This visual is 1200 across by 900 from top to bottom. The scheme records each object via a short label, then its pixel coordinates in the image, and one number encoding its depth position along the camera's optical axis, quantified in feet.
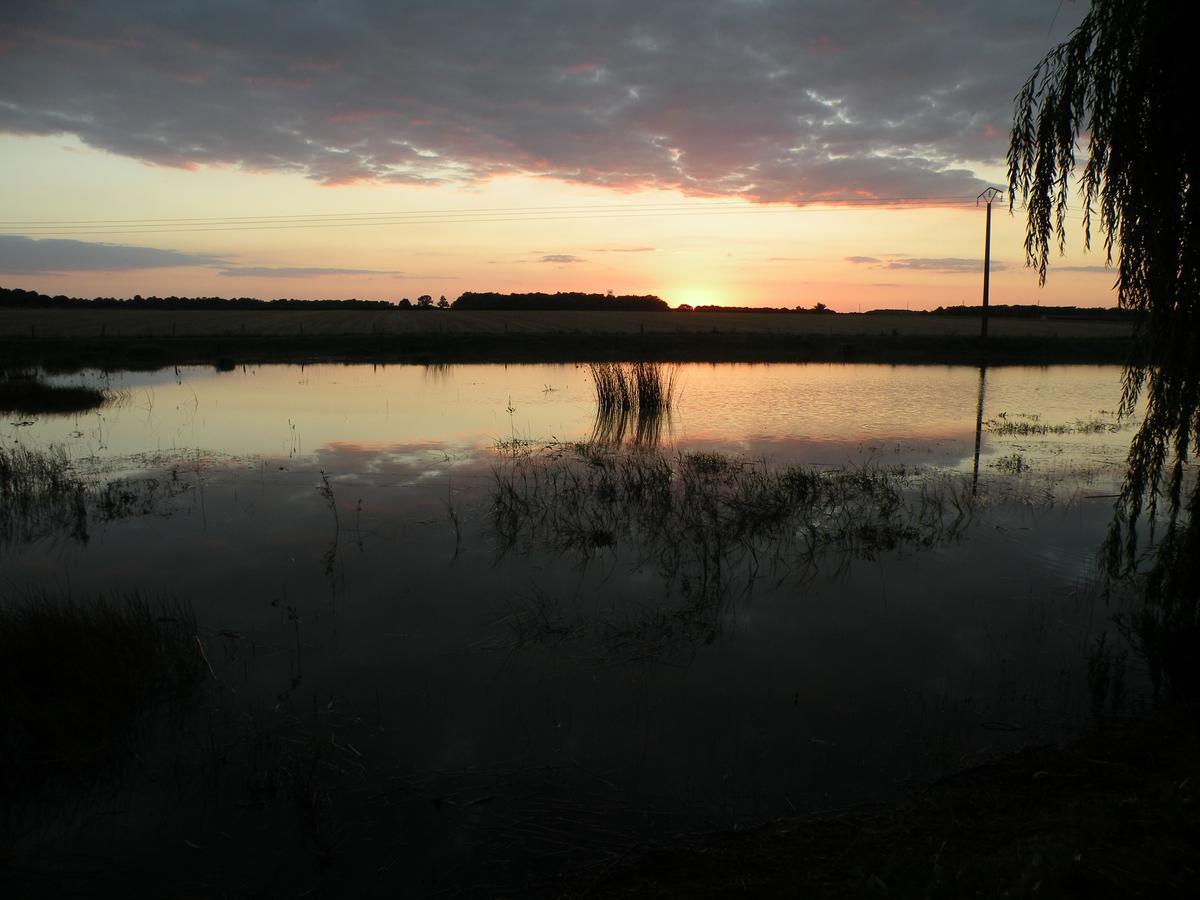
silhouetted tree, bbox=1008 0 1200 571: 20.13
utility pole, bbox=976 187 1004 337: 130.31
